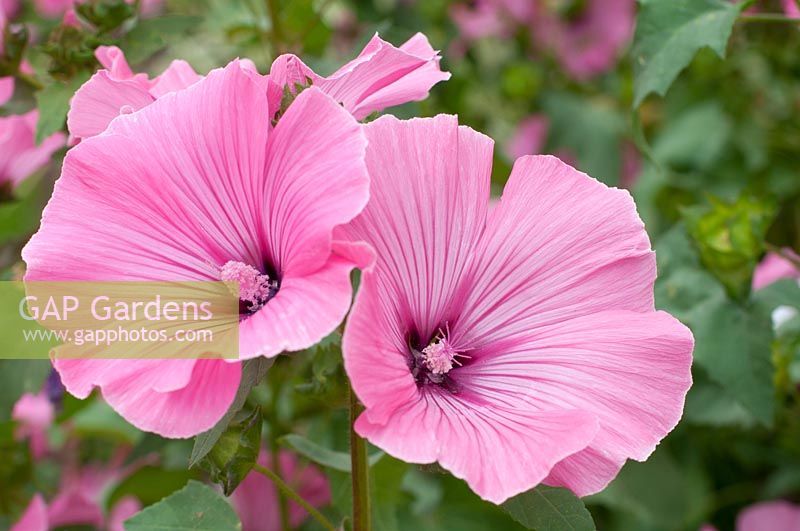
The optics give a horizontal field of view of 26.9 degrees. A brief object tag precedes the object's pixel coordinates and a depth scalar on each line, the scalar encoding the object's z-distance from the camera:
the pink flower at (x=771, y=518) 0.59
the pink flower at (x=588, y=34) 1.01
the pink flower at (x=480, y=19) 0.97
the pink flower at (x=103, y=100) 0.40
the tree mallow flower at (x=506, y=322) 0.35
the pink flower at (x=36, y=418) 0.65
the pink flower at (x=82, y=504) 0.49
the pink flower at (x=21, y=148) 0.51
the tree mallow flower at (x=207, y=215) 0.35
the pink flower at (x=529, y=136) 1.00
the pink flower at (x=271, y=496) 0.58
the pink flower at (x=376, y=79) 0.39
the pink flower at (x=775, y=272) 0.56
